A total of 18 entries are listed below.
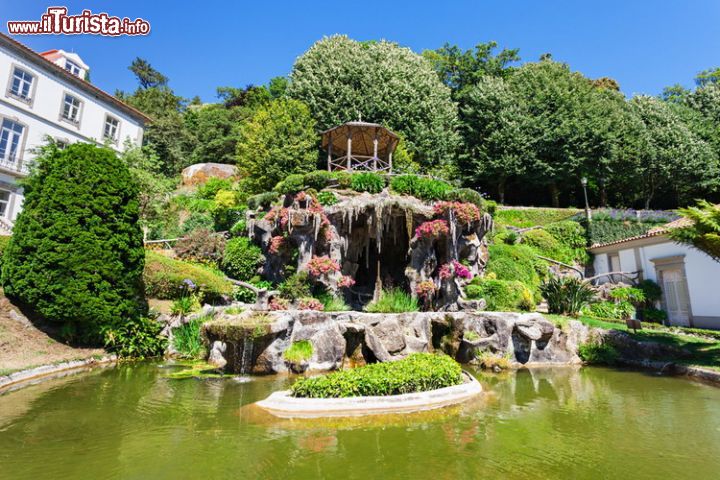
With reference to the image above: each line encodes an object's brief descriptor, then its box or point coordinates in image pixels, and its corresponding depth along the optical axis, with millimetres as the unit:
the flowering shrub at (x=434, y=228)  16797
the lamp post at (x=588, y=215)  26969
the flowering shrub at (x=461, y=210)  16984
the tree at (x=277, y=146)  25812
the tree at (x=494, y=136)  31172
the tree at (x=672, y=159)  31062
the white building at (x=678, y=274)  17234
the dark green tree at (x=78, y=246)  11188
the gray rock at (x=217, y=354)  11812
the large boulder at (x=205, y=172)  34812
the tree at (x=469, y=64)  40500
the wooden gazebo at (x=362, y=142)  20766
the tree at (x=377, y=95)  29500
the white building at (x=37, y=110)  21234
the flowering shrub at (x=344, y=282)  16516
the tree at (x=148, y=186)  20703
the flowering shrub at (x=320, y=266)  15988
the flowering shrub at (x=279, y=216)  16781
